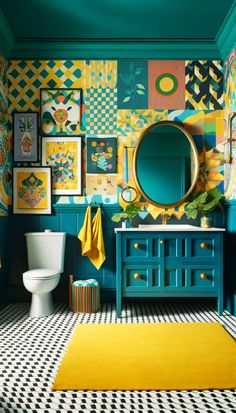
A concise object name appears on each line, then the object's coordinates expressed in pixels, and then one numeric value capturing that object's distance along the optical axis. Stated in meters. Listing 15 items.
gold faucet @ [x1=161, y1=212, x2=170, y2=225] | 3.58
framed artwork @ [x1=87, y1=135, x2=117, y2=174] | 3.63
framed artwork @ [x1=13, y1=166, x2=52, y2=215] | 3.63
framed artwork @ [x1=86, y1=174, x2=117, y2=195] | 3.63
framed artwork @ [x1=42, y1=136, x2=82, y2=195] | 3.63
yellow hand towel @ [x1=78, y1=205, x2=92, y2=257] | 3.44
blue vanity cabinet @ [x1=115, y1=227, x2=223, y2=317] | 3.15
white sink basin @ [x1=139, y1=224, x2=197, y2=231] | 3.17
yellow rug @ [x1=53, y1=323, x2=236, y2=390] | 1.88
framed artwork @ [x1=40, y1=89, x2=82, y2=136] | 3.65
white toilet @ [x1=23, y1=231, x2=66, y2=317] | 3.40
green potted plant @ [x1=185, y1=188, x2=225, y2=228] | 3.42
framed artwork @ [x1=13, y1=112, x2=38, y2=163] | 3.63
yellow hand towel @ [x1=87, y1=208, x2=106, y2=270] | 3.45
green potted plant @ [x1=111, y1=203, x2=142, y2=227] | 3.46
